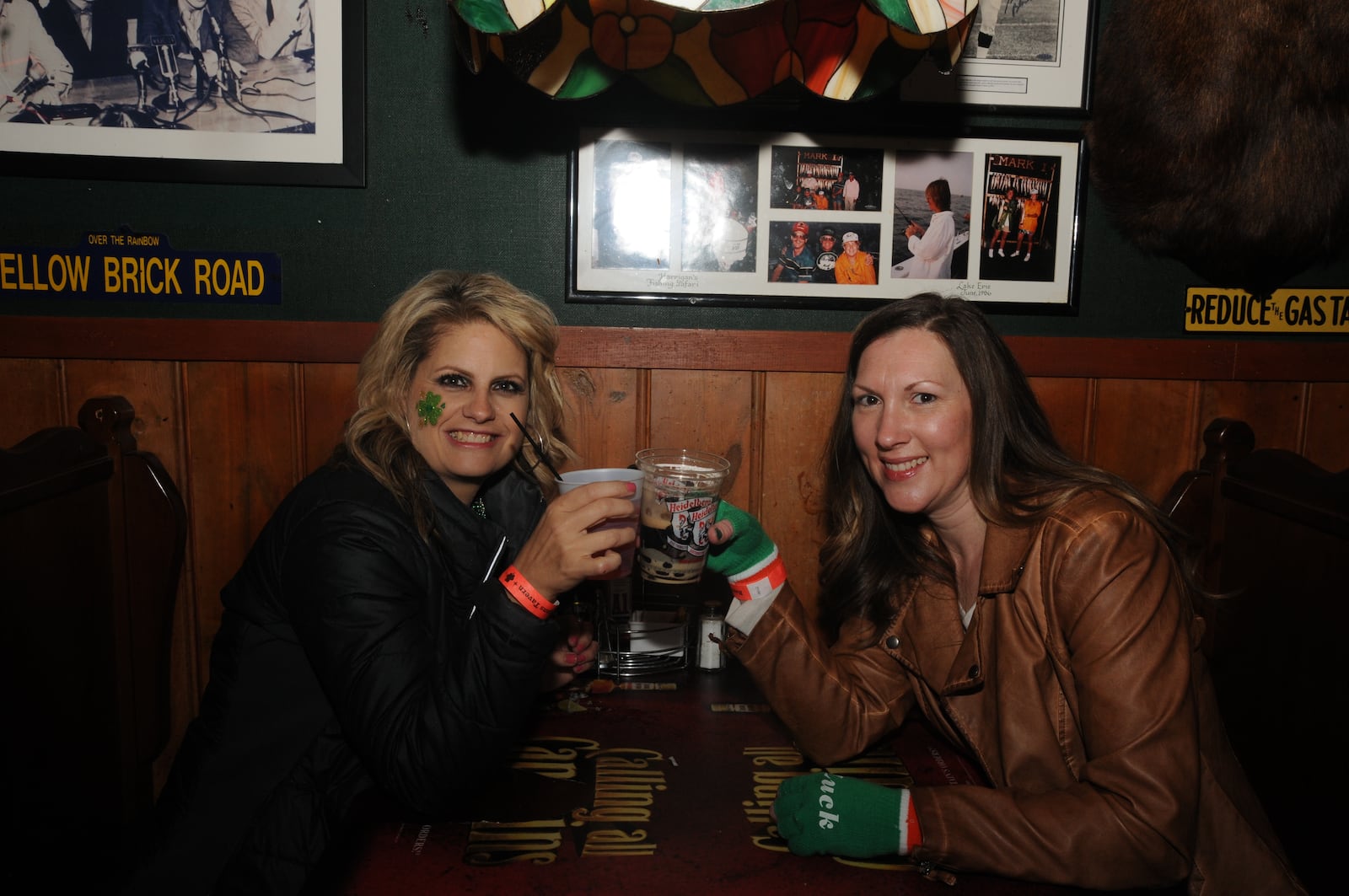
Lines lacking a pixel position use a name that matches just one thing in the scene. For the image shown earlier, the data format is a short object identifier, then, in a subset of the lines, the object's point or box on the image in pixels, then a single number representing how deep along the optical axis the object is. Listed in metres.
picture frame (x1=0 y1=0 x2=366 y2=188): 2.21
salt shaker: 2.03
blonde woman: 1.41
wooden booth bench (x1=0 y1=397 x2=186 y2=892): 1.78
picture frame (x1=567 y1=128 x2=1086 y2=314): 2.33
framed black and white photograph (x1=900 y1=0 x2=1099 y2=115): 2.32
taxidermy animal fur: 2.19
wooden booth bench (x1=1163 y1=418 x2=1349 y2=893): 1.88
